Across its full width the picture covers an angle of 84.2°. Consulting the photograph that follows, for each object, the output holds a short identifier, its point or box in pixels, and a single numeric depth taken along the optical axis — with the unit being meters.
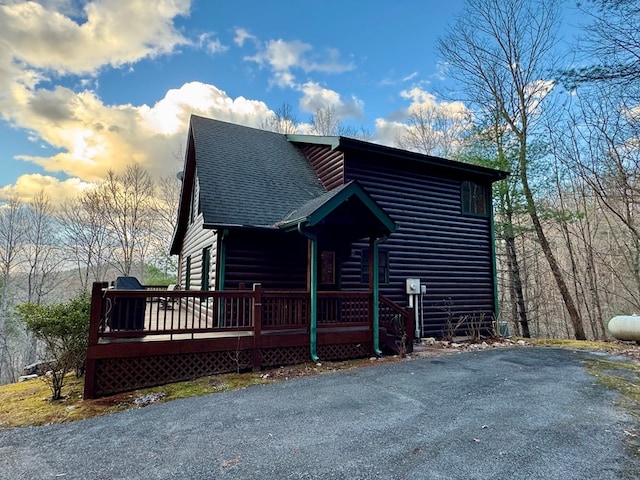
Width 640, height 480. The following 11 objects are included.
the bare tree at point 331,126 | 25.62
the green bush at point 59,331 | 5.54
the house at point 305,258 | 5.91
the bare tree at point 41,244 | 21.95
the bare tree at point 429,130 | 21.52
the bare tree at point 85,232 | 22.19
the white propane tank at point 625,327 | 9.63
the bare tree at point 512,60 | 14.02
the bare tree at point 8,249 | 21.34
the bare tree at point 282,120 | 26.11
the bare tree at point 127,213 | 22.67
